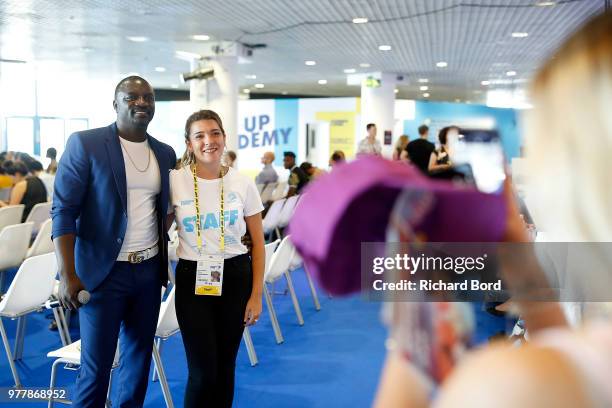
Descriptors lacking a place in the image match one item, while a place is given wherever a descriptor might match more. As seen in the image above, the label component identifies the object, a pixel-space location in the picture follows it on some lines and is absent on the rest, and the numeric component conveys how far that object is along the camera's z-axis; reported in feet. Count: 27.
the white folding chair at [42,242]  16.17
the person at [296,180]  26.48
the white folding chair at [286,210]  24.06
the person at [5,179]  24.36
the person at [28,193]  21.15
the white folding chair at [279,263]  14.48
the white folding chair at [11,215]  19.43
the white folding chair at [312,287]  17.28
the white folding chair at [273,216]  22.28
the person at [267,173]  33.24
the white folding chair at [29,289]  11.03
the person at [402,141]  26.17
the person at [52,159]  34.22
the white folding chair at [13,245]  15.46
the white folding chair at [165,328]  10.00
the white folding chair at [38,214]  20.41
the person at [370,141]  29.09
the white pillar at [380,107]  48.98
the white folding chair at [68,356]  9.46
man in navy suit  7.72
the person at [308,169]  27.96
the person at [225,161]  9.39
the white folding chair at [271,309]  14.61
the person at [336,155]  22.04
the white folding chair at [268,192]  31.24
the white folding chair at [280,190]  32.92
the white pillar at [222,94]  35.88
